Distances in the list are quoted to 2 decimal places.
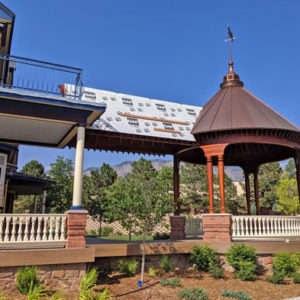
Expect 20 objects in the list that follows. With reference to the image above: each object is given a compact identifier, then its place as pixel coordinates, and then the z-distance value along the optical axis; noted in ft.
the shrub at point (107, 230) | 93.77
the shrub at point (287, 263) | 33.68
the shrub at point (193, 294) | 26.47
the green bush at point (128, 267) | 31.84
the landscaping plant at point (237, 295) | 27.09
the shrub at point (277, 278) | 32.30
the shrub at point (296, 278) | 32.80
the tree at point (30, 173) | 110.73
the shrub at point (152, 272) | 32.58
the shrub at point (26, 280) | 24.54
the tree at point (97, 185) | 84.58
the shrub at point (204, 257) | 34.65
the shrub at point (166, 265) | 34.12
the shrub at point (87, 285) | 24.74
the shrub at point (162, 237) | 54.70
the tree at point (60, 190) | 67.87
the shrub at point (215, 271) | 33.12
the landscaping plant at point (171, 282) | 29.95
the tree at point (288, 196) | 106.01
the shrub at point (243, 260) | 32.55
